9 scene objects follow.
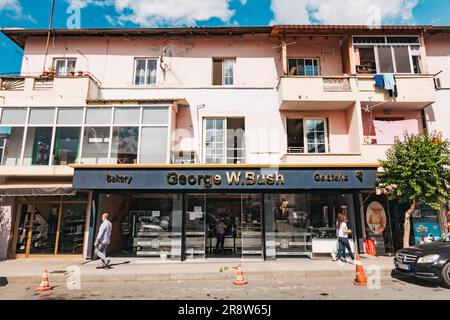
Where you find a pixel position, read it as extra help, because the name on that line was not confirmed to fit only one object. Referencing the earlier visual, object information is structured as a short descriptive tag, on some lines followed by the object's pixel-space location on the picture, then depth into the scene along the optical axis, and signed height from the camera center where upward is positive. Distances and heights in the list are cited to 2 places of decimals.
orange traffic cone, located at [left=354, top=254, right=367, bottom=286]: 7.76 -1.55
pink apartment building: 11.59 +4.01
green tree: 10.46 +1.75
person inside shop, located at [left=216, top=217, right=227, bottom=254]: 12.45 -0.69
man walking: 9.80 -0.76
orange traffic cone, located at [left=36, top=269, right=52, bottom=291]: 7.70 -1.80
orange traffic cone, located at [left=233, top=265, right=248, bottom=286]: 8.09 -1.73
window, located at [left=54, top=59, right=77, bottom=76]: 14.34 +7.77
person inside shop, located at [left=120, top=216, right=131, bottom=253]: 12.89 -0.60
